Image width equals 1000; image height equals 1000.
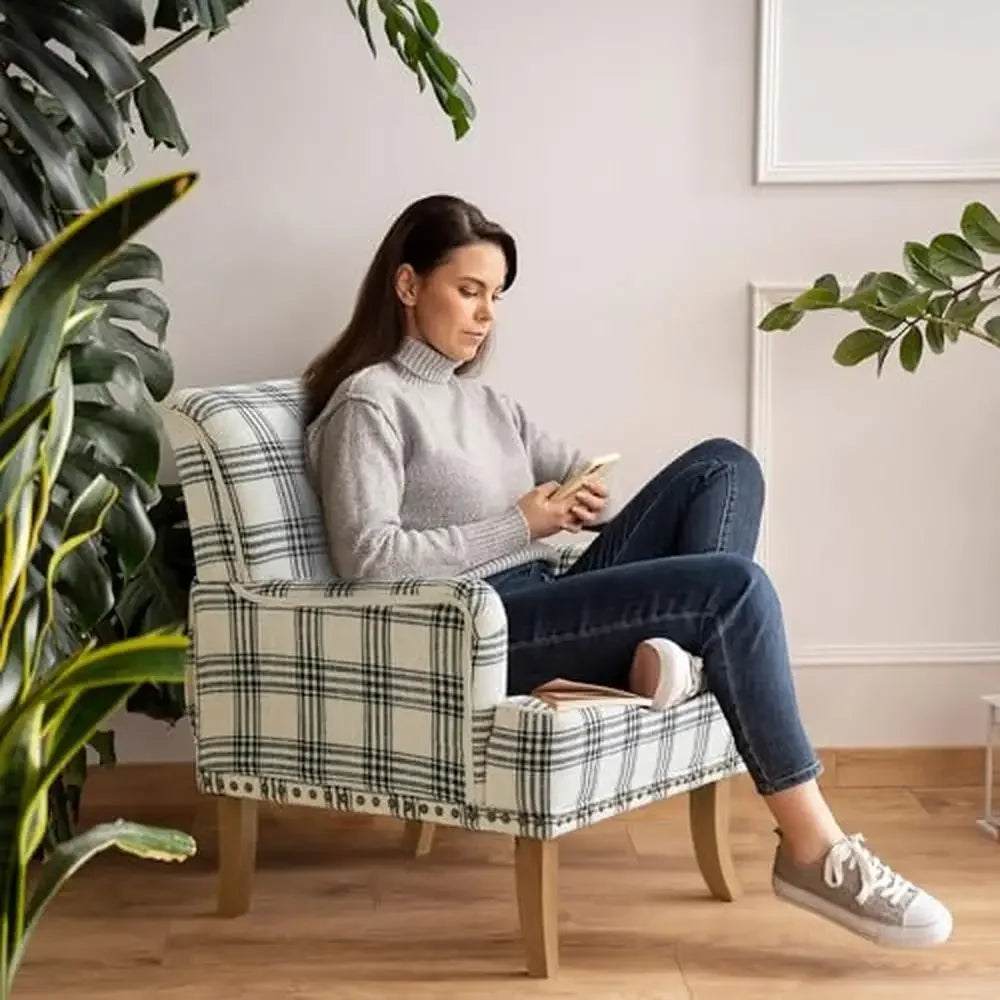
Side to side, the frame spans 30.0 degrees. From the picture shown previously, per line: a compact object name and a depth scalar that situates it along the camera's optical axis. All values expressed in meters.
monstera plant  2.28
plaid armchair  2.50
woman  2.53
